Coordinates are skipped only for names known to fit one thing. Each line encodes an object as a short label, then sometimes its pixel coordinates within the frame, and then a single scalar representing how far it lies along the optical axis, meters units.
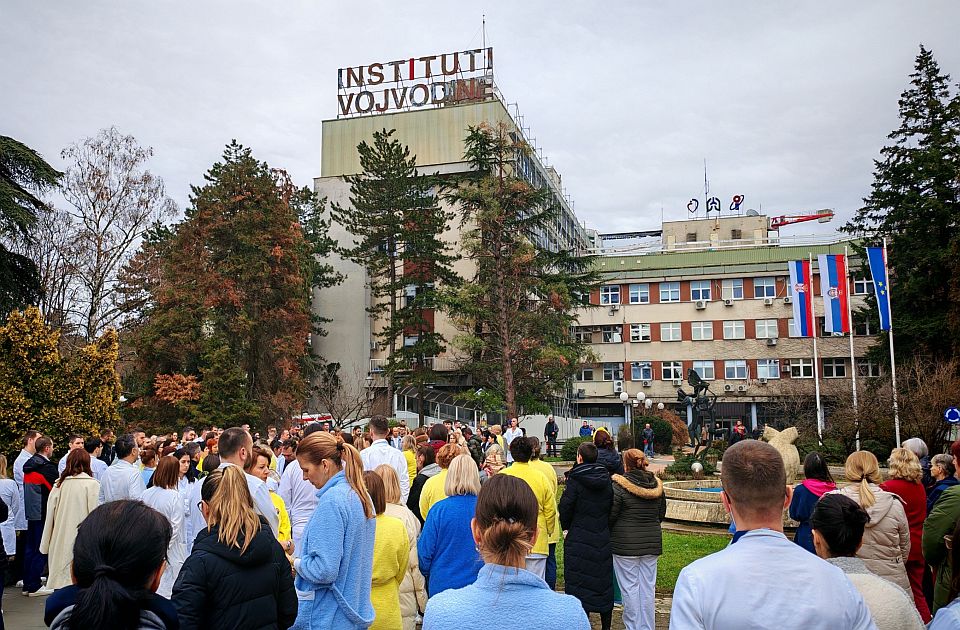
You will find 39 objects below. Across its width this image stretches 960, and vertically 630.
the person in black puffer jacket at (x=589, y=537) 7.29
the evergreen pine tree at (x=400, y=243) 41.94
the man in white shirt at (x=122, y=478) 8.76
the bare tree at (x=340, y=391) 38.19
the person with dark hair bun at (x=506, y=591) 2.67
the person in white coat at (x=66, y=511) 9.02
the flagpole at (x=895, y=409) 25.30
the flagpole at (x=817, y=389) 29.53
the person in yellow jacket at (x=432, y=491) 6.98
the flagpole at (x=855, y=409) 27.38
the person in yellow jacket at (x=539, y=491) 7.31
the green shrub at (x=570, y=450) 28.41
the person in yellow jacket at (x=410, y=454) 10.89
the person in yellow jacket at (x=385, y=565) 4.96
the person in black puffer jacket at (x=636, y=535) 7.48
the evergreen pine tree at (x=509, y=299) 35.72
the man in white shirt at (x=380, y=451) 8.47
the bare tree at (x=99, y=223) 33.72
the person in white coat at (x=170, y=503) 7.35
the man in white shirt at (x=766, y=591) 2.51
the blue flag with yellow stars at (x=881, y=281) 29.06
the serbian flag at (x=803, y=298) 33.03
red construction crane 72.44
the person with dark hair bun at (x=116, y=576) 2.72
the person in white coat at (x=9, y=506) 9.25
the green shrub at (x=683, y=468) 22.36
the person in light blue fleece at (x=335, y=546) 4.27
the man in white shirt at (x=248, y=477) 5.87
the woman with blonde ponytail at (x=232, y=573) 3.62
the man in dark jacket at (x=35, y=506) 10.23
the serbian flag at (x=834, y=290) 30.69
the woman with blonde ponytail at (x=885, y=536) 5.76
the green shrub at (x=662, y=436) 37.13
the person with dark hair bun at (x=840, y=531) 3.62
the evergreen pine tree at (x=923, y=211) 34.69
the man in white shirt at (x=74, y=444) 9.53
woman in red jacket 6.54
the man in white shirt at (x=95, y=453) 10.45
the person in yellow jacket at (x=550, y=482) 8.07
